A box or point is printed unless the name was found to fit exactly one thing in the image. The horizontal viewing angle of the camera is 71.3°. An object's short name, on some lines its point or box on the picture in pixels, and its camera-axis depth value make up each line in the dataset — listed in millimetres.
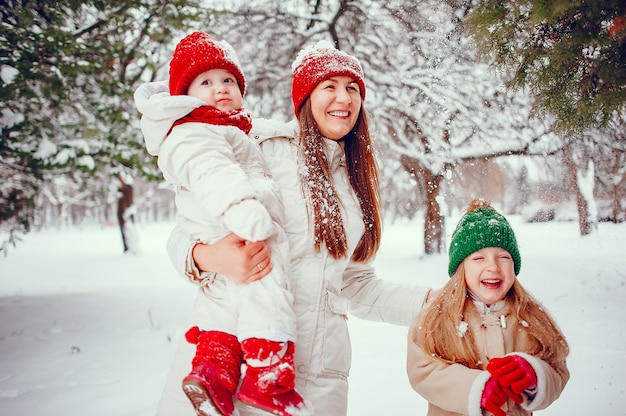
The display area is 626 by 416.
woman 1462
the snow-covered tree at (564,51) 1150
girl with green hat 1467
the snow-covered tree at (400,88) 5148
